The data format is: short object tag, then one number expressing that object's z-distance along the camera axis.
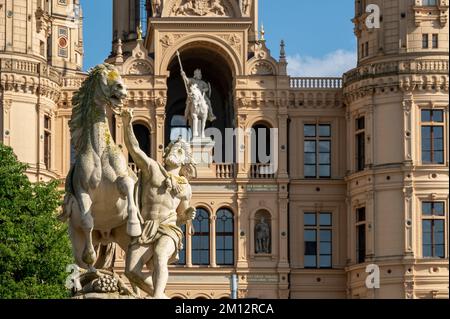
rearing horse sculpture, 30.94
